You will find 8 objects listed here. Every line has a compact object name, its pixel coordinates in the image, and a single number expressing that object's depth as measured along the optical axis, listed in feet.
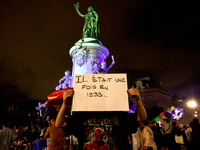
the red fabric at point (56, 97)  27.43
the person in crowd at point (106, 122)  9.89
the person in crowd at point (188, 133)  34.57
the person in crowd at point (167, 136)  28.81
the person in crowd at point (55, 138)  18.75
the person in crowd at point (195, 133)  25.21
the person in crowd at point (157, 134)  30.38
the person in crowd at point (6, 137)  23.41
